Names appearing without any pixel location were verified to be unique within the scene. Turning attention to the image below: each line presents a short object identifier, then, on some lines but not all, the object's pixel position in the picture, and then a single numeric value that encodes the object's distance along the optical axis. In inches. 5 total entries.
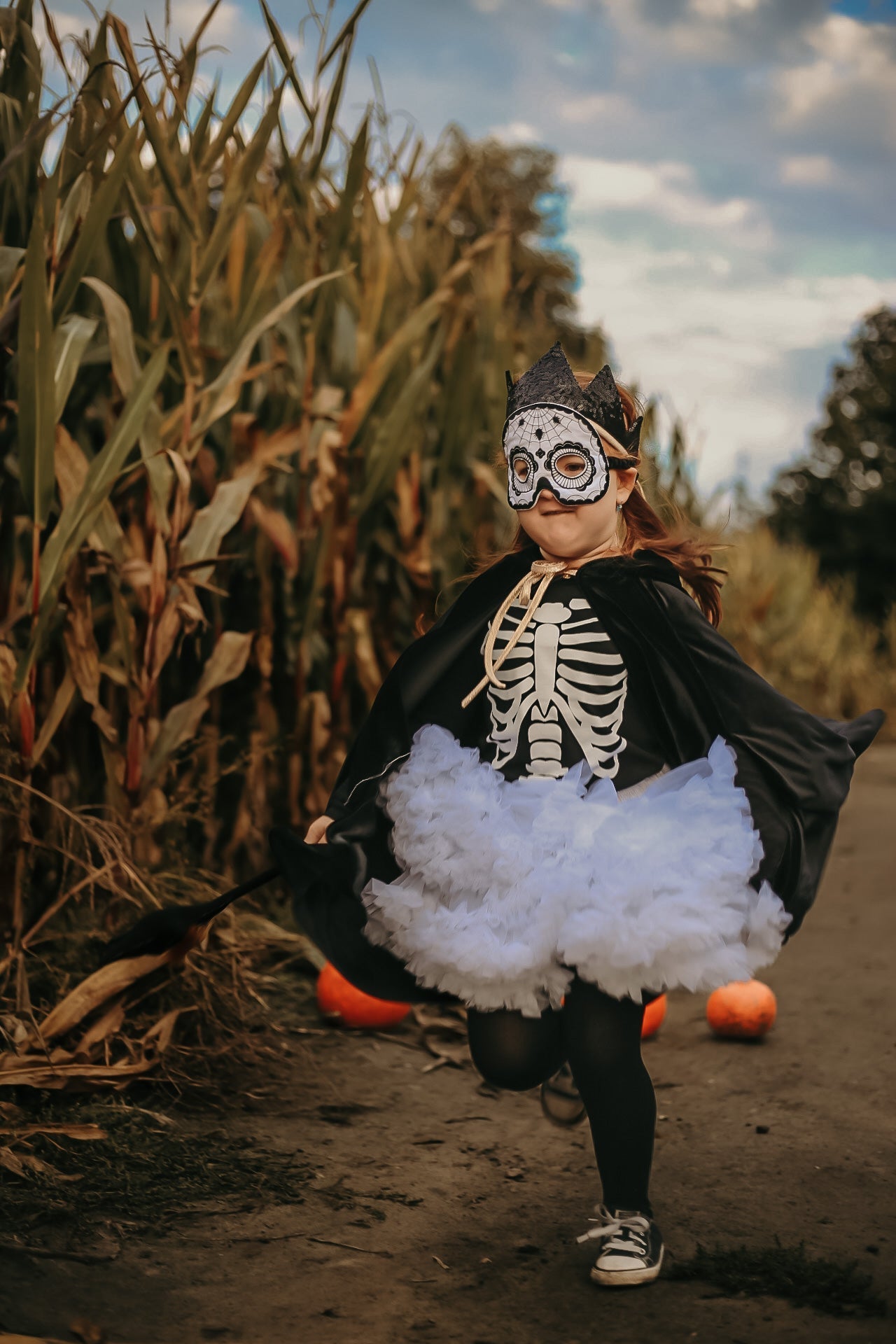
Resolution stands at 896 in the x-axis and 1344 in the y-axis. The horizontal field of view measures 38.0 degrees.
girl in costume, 83.0
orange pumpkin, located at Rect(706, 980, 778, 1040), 138.4
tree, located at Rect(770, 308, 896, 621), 954.7
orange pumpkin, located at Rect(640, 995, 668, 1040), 133.6
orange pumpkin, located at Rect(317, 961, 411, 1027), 136.2
